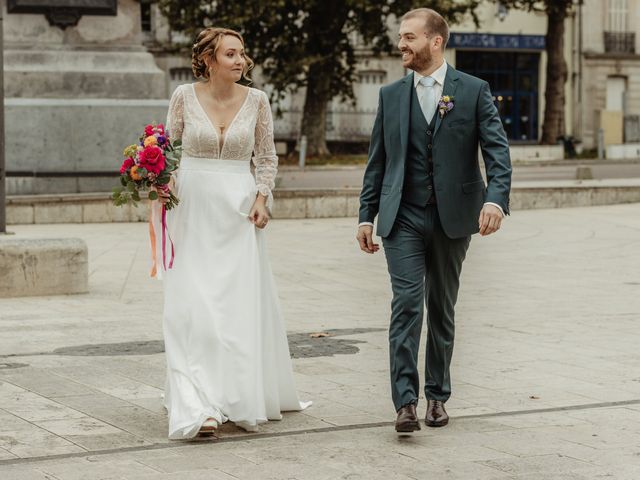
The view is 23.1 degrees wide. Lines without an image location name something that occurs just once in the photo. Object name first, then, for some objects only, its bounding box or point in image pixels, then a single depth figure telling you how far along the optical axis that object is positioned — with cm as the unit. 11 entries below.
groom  706
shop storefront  6109
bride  718
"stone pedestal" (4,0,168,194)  2005
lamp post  1348
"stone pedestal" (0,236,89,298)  1274
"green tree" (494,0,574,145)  5325
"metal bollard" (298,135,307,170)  4331
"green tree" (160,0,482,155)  4294
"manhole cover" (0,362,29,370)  899
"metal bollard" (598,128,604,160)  5234
